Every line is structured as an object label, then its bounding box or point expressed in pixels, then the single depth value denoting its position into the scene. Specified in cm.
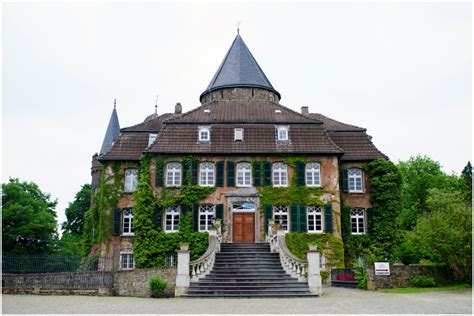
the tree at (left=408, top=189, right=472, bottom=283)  2166
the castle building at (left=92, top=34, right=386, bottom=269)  2925
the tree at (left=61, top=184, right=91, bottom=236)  5706
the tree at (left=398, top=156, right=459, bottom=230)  4972
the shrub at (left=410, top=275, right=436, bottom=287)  2294
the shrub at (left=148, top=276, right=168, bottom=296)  2014
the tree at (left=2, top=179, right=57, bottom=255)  3631
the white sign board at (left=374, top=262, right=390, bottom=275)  2294
